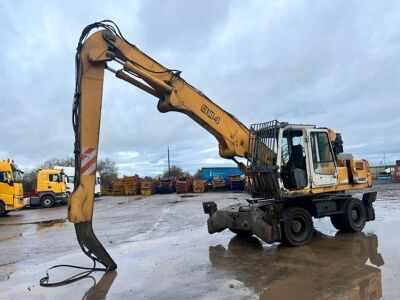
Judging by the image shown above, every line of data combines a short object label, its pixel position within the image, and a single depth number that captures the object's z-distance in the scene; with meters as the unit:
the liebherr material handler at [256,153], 8.45
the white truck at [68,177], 34.91
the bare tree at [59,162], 71.94
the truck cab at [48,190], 32.97
